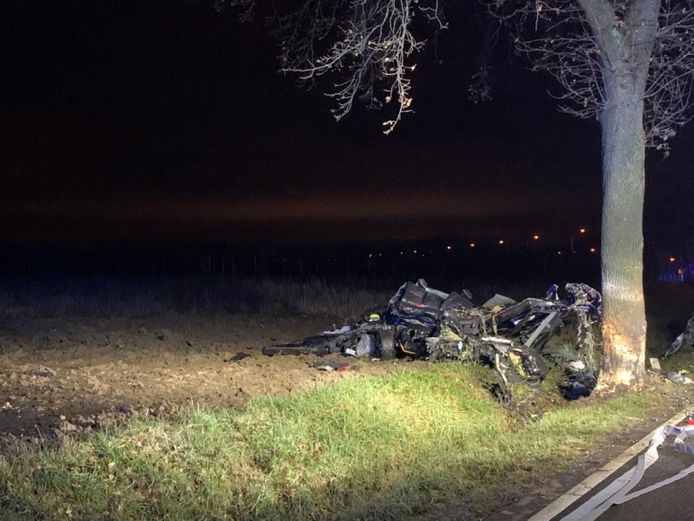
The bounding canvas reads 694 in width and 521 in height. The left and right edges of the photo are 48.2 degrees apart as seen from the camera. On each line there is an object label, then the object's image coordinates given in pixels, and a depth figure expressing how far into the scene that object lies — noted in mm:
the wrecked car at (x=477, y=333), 13133
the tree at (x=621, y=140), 11703
